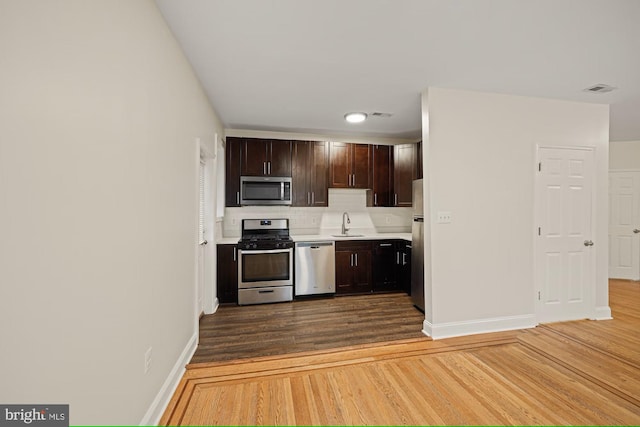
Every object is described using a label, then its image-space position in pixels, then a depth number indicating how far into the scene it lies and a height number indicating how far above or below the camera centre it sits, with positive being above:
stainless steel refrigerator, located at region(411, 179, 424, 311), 3.39 -0.47
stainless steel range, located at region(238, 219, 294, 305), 3.78 -0.82
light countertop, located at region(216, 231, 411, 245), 3.99 -0.40
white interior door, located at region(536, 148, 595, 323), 3.09 -0.26
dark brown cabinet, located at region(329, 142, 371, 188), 4.48 +0.79
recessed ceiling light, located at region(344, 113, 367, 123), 3.61 +1.30
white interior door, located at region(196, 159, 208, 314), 3.30 -0.29
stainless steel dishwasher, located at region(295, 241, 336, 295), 4.01 -0.83
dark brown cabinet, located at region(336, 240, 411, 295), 4.19 -0.86
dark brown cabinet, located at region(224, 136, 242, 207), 4.11 +0.62
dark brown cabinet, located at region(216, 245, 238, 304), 3.77 -0.86
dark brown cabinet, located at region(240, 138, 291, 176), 4.17 +0.87
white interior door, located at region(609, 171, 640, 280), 4.98 -0.23
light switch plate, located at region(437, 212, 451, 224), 2.81 -0.06
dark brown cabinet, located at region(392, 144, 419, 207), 4.49 +0.61
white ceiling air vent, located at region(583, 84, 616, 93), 2.75 +1.29
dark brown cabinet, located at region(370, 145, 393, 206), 4.61 +0.65
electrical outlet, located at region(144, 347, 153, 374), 1.56 -0.86
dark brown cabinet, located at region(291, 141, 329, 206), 4.35 +0.64
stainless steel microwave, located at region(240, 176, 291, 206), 4.16 +0.35
